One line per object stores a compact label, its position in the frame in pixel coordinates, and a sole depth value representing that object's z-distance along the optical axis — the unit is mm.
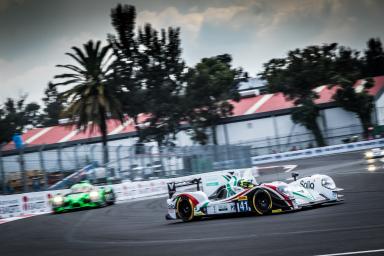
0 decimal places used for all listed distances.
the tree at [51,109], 100106
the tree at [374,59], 96625
